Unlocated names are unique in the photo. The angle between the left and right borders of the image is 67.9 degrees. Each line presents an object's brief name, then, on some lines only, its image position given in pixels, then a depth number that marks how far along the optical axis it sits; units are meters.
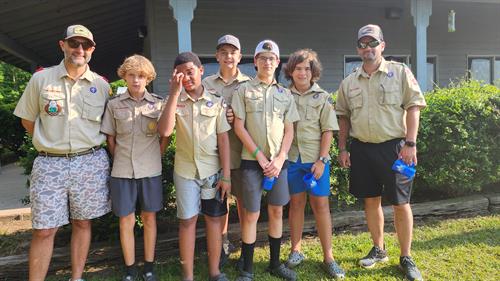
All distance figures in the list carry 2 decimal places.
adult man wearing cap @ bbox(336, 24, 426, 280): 2.81
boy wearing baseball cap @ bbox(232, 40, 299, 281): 2.70
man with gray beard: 2.49
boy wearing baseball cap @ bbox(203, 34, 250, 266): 2.87
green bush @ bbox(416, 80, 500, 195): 4.06
